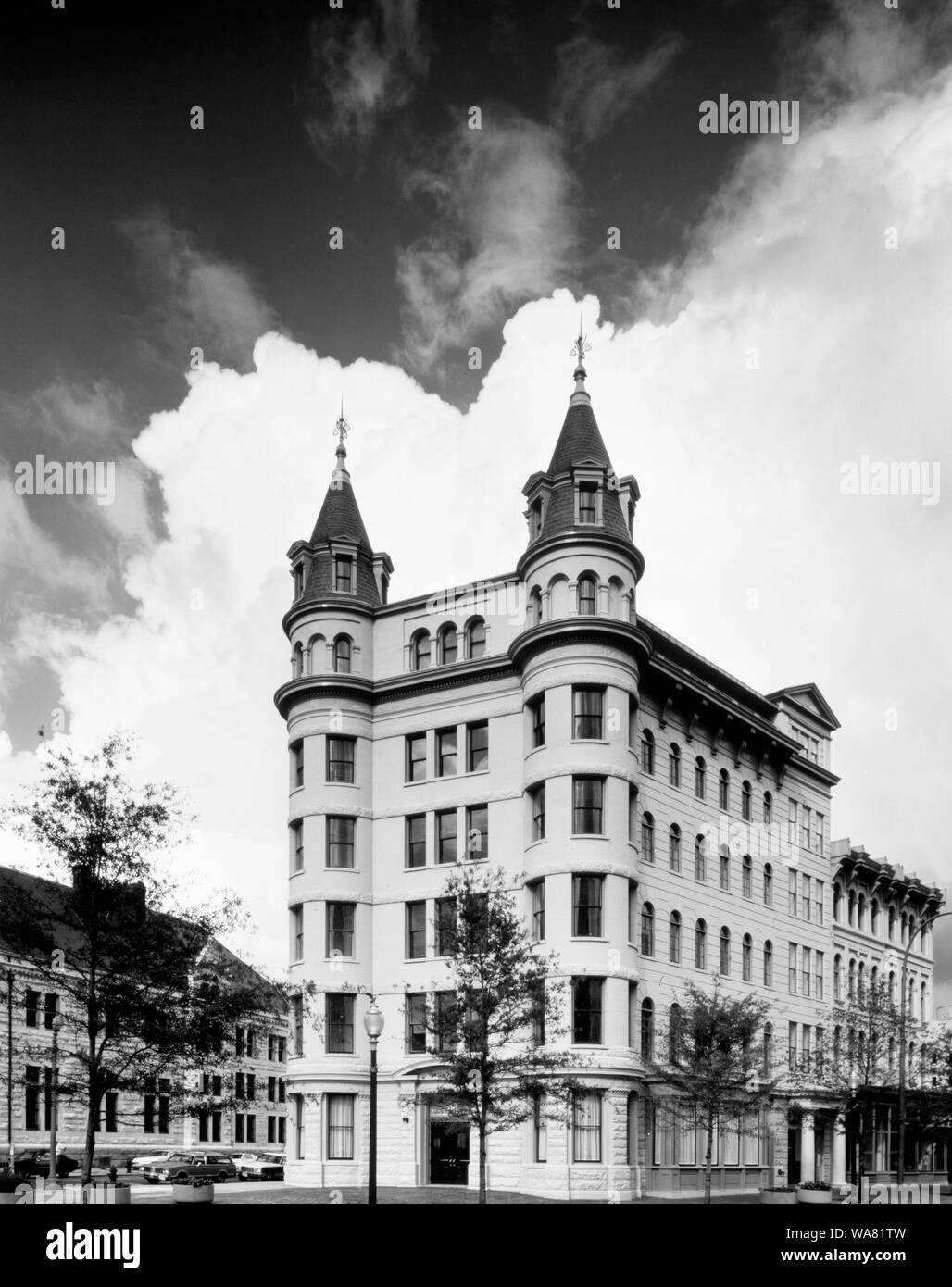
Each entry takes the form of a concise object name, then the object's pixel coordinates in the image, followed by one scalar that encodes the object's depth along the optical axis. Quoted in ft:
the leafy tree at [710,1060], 140.77
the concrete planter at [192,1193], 112.47
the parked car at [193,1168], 193.67
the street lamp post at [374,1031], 94.22
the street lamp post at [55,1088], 106.73
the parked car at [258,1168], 204.33
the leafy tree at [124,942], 106.01
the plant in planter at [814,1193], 131.03
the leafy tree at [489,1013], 122.01
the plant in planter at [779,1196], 136.77
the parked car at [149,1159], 216.33
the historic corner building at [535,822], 146.72
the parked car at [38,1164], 189.98
